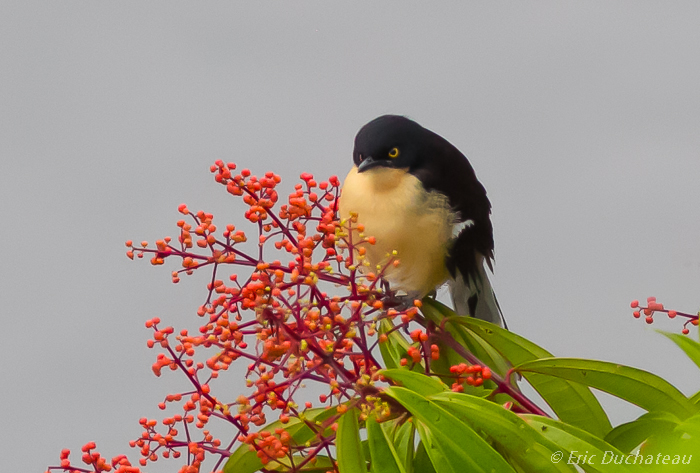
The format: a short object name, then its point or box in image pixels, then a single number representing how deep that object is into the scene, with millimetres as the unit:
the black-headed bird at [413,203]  7237
